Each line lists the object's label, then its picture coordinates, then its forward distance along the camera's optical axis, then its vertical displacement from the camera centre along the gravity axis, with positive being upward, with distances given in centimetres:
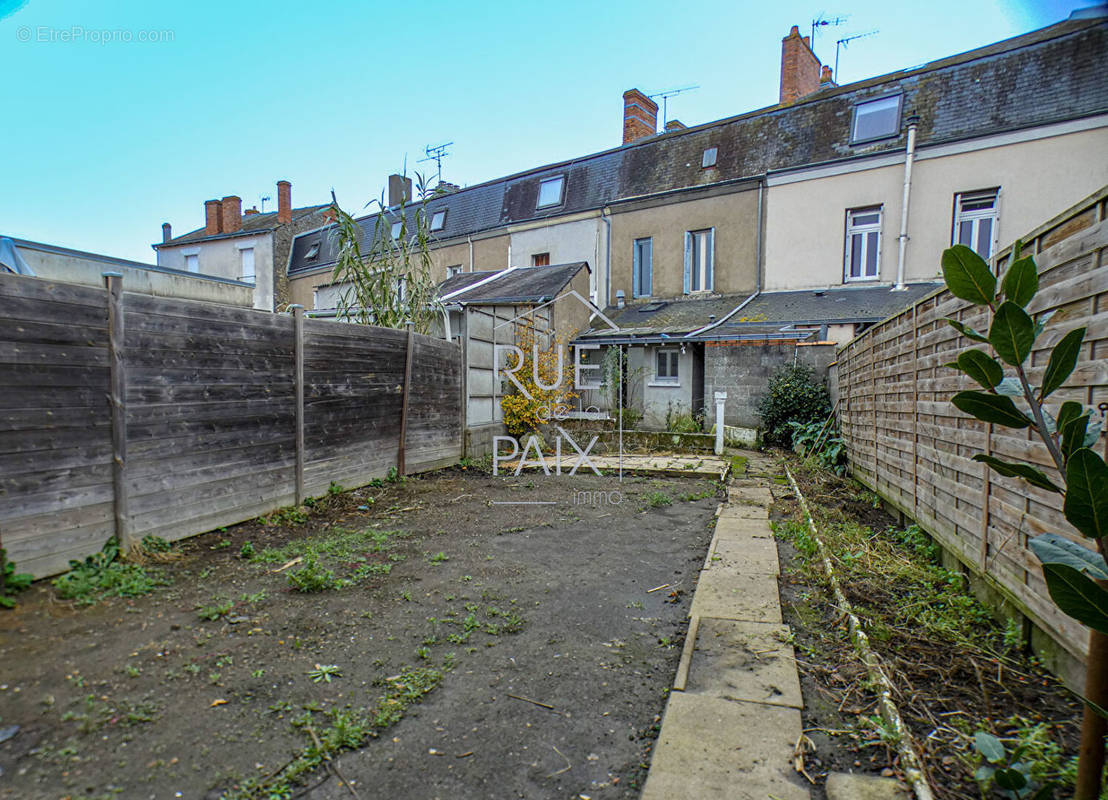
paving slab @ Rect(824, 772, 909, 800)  187 -138
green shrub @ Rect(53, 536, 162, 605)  312 -123
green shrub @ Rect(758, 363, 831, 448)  986 -41
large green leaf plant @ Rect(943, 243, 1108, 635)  107 -7
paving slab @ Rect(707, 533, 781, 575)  406 -136
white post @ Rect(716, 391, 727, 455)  961 -79
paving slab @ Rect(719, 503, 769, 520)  559 -136
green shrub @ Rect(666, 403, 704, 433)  1106 -89
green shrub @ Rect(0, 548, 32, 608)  296 -116
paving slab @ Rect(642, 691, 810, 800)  191 -138
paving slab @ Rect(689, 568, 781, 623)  329 -137
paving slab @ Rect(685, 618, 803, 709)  248 -137
